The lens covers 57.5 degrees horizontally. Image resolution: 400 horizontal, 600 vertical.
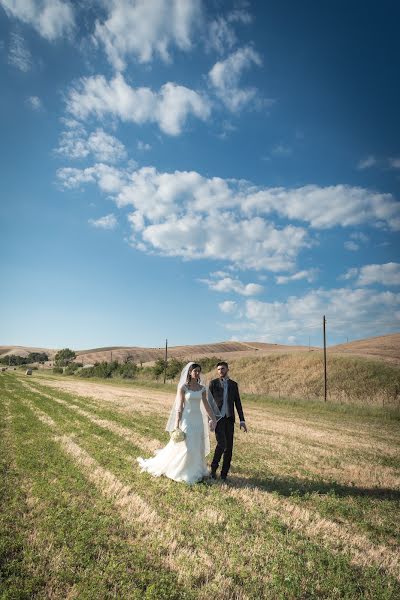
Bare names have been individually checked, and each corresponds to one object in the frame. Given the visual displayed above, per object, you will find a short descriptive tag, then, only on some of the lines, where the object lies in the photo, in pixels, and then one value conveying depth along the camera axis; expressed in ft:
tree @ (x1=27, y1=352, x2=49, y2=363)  568.00
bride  28.45
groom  29.30
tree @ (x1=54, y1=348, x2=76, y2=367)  473.34
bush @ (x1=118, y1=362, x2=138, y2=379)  245.82
